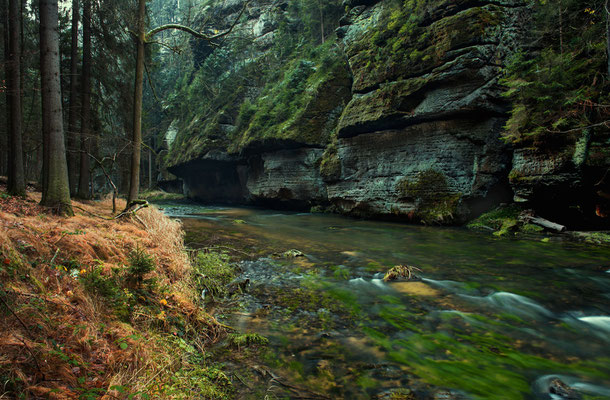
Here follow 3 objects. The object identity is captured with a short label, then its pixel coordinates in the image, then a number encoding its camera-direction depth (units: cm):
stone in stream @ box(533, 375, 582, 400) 298
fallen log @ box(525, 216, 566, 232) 1051
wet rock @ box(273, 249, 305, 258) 798
